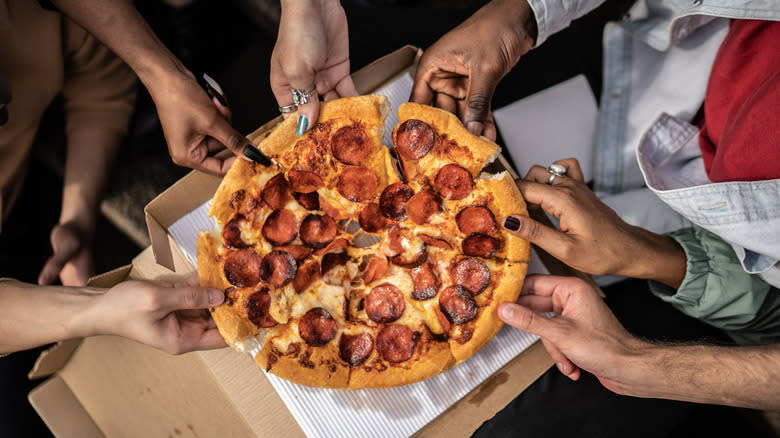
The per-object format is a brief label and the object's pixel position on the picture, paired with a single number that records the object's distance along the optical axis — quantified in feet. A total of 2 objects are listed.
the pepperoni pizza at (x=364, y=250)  1.98
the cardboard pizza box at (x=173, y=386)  2.10
